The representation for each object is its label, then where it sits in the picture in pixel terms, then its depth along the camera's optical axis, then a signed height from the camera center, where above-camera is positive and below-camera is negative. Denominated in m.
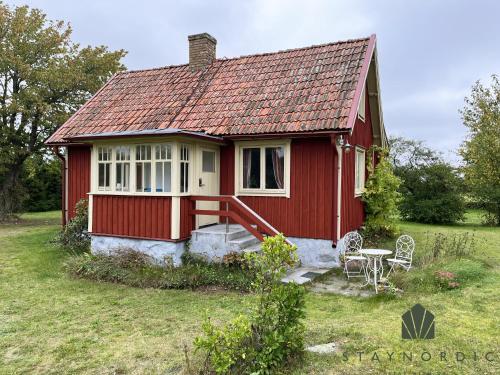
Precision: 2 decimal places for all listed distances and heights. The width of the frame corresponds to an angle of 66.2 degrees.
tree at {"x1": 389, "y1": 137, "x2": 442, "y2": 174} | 21.58 +1.92
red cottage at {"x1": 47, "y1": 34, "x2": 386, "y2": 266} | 9.16 +0.61
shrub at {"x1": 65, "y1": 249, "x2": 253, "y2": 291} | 7.96 -1.93
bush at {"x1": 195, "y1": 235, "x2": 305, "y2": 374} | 3.94 -1.54
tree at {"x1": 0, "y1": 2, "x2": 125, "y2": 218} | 18.53 +5.10
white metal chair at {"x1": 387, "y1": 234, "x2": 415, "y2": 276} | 8.33 -1.75
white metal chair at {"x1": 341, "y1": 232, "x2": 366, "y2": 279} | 8.52 -1.66
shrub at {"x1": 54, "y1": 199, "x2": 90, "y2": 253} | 11.61 -1.45
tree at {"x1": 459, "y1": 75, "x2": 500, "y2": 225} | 19.61 +2.44
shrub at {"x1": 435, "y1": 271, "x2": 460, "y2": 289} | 6.86 -1.71
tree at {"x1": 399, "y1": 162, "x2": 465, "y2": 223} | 18.92 -0.41
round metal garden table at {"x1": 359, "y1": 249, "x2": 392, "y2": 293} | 7.54 -1.78
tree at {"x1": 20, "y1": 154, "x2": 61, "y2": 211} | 25.73 -0.31
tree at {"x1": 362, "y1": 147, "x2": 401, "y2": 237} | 12.30 -0.38
